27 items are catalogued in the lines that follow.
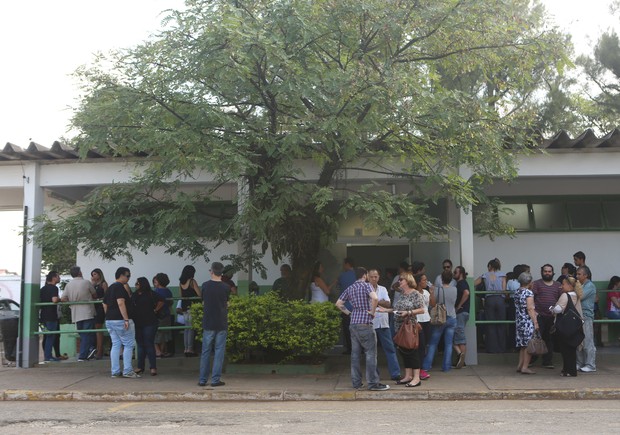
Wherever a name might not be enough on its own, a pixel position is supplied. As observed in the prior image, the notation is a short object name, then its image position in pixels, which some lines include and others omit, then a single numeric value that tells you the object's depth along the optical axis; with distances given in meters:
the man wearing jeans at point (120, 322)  12.77
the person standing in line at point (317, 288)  14.24
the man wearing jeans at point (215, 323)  11.70
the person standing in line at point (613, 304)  15.01
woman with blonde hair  11.41
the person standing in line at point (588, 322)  12.79
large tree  10.98
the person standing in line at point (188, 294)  14.84
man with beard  12.81
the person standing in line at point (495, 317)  14.19
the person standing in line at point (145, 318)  13.14
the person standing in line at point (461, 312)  13.35
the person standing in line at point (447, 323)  12.82
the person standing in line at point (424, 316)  12.22
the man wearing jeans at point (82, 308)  14.77
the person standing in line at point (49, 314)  14.99
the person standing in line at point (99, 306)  14.85
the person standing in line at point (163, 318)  14.66
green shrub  12.45
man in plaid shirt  11.09
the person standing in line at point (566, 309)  12.12
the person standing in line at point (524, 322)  12.61
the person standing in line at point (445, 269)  13.16
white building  14.70
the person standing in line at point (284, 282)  13.61
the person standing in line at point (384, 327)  11.43
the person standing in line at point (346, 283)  14.12
